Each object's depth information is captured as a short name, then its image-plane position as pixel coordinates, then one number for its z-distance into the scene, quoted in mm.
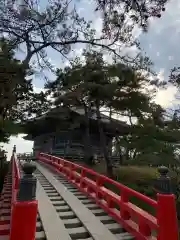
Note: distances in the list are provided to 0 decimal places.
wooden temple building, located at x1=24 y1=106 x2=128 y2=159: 15343
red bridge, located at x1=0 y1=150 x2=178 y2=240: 1995
